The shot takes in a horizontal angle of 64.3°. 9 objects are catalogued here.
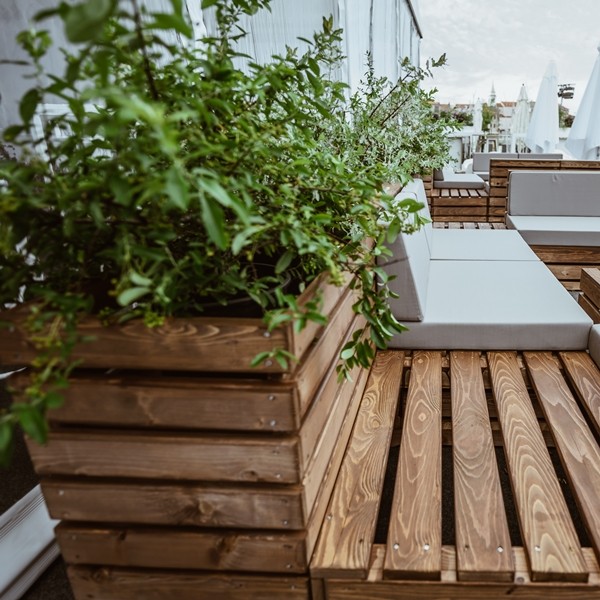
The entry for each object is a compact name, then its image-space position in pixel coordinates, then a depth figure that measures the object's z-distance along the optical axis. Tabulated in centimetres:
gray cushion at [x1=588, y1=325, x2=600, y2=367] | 191
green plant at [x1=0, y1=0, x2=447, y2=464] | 68
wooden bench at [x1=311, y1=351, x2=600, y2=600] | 110
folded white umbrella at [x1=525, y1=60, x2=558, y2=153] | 763
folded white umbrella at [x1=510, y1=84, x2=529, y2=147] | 1075
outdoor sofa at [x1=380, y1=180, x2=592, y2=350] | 199
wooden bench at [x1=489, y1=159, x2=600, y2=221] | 484
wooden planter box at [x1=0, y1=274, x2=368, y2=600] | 97
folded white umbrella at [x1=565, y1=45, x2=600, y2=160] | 563
